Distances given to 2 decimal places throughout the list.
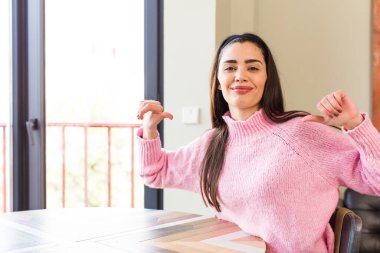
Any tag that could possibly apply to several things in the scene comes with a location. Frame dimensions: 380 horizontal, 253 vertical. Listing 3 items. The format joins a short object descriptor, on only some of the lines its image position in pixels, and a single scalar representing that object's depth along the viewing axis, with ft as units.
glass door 10.10
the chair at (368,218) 6.82
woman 4.18
